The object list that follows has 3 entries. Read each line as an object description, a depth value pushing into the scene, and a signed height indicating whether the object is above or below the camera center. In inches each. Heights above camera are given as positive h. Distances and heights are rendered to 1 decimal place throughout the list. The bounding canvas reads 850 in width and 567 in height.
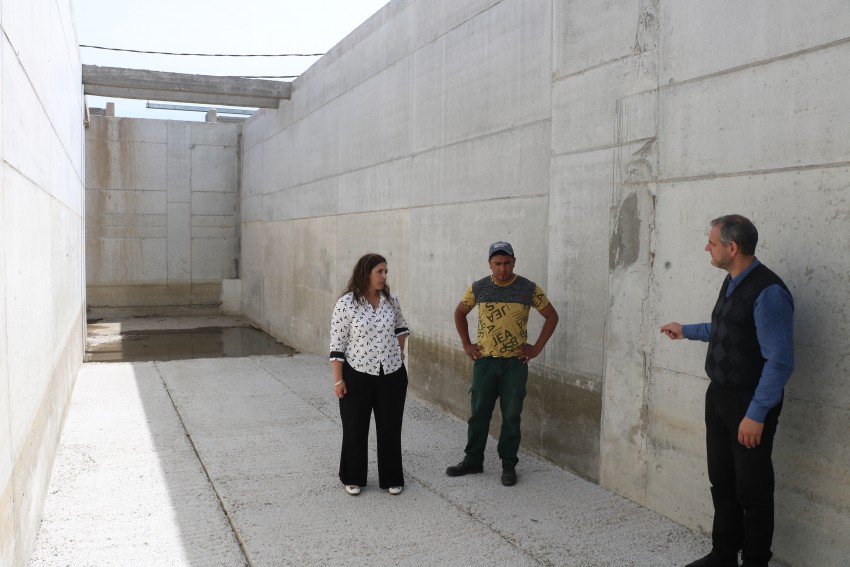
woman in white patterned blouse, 184.2 -31.5
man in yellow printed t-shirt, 194.5 -25.9
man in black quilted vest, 125.5 -23.8
